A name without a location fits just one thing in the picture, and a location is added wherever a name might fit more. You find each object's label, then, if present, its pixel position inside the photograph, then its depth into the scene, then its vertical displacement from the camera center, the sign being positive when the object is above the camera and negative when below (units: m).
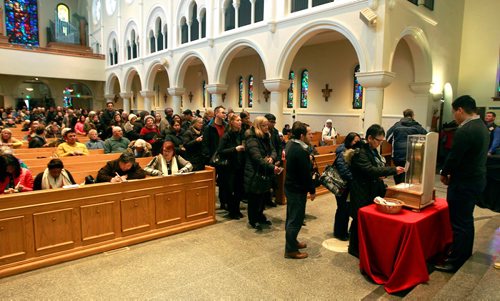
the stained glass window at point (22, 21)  24.20 +7.39
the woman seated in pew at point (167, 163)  4.83 -0.69
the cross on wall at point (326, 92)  12.86 +1.17
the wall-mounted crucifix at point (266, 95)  15.23 +1.20
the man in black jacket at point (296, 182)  3.66 -0.73
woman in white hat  9.24 -0.44
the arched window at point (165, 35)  16.62 +4.37
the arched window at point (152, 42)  17.89 +4.31
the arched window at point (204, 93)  19.77 +1.62
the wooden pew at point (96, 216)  3.61 -1.31
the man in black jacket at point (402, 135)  6.05 -0.25
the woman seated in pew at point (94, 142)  6.76 -0.54
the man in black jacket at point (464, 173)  3.19 -0.52
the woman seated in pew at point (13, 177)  3.78 -0.76
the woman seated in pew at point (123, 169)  4.43 -0.74
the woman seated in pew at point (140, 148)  5.90 -0.58
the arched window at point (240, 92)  16.99 +1.48
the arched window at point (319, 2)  9.41 +3.56
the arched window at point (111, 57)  23.19 +4.44
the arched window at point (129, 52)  20.77 +4.35
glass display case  3.33 -0.55
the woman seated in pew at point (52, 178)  4.01 -0.79
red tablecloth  3.06 -1.24
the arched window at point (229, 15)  12.68 +4.18
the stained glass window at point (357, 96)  12.08 +0.97
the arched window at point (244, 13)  11.81 +4.03
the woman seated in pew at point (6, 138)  6.47 -0.46
